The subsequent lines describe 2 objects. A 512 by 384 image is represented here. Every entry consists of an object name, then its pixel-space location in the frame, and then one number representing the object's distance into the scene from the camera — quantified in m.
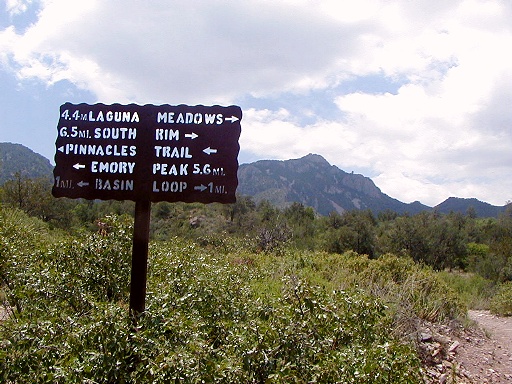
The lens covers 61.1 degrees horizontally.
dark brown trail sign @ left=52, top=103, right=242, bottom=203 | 3.15
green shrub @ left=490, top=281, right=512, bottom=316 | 13.00
